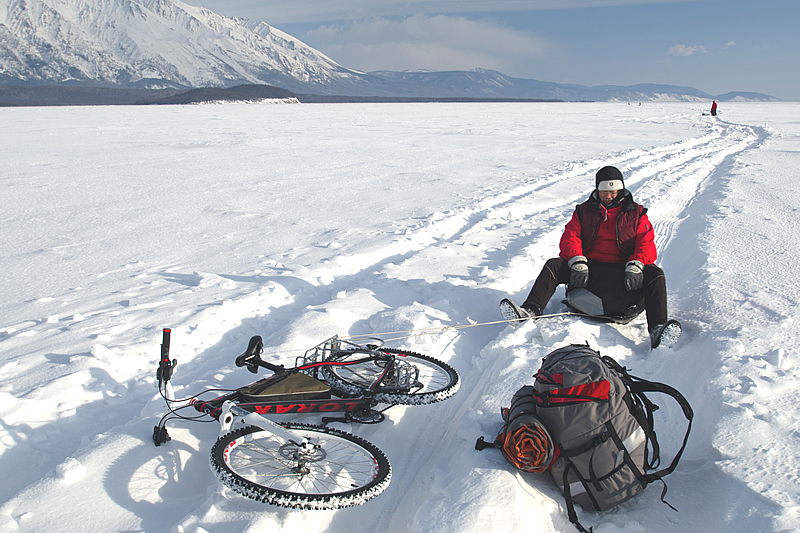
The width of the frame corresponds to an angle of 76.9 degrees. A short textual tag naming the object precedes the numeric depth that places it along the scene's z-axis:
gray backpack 2.34
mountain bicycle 2.43
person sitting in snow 4.13
